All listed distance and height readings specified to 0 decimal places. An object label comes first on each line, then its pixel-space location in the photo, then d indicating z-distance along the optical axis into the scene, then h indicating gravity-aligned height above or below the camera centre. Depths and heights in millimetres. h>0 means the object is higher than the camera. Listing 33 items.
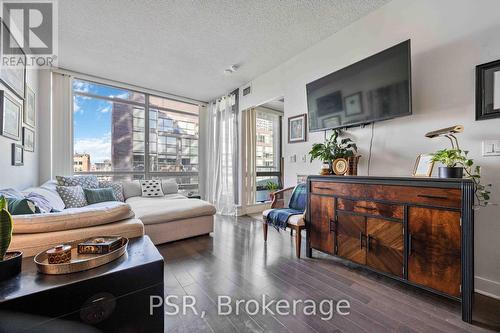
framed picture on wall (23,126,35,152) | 2943 +369
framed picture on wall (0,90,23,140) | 2221 +539
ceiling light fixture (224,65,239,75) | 3666 +1613
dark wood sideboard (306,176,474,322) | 1437 -495
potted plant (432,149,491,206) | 1569 +0
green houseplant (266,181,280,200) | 5180 -497
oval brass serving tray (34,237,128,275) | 915 -420
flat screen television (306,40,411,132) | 1946 +739
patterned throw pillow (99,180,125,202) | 3839 -383
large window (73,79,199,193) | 4180 +633
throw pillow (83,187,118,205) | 3445 -466
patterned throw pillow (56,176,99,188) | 3424 -248
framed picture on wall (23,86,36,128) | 2961 +798
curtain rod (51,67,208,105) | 3801 +1593
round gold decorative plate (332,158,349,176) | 2316 -8
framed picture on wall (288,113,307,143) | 3150 +538
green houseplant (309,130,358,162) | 2421 +170
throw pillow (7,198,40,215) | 1555 -293
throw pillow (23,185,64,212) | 2582 -359
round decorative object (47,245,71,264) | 946 -386
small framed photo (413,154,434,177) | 1757 -7
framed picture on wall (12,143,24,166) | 2569 +133
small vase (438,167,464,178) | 1549 -48
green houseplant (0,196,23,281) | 869 -346
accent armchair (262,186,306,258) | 2389 -631
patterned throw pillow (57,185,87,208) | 3135 -441
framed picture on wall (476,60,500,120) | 1620 +555
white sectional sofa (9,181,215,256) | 1306 -430
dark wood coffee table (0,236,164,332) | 747 -501
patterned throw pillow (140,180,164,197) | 4186 -436
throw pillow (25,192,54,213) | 2205 -369
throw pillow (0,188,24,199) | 1983 -256
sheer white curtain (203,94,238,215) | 4660 +263
